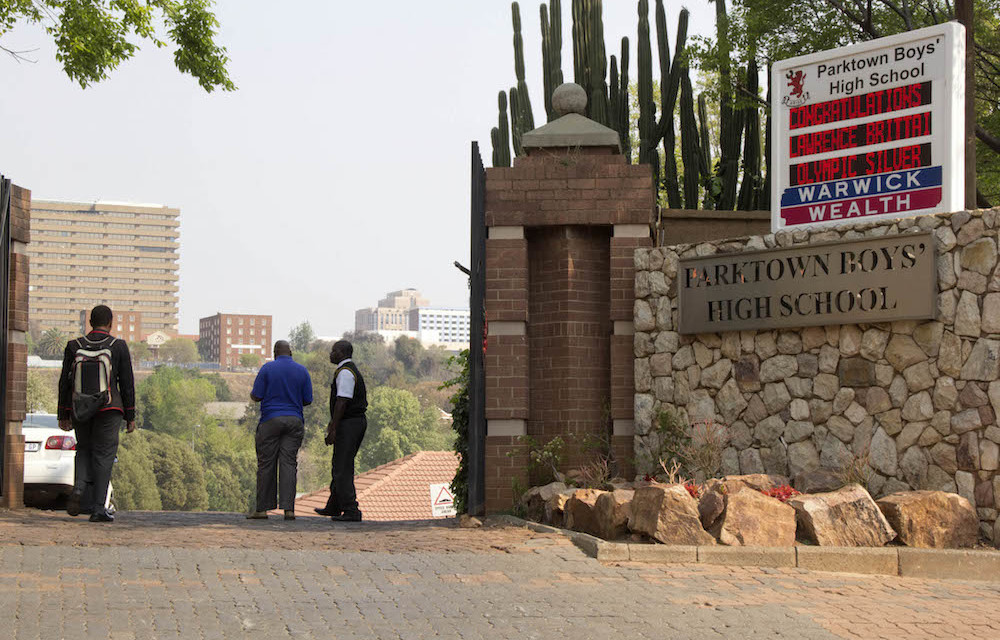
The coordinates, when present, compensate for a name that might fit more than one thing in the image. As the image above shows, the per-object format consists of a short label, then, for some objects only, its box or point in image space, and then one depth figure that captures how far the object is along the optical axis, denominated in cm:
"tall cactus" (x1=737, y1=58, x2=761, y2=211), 1656
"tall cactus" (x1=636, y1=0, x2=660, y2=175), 1714
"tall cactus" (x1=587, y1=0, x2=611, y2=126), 1723
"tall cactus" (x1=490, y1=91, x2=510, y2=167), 1833
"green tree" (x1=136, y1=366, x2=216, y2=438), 12544
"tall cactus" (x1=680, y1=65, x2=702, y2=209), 1686
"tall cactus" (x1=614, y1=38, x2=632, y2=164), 1730
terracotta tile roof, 4103
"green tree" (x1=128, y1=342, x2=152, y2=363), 19088
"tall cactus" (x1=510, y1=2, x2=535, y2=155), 1769
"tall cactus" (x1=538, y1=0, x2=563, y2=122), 1791
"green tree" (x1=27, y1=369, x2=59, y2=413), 8512
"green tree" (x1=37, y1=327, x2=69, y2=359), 16638
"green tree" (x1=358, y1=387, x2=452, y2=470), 11775
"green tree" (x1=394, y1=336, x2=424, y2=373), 19462
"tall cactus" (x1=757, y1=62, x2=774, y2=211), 1656
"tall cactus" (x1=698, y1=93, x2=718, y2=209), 1666
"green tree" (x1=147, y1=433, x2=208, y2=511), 9062
